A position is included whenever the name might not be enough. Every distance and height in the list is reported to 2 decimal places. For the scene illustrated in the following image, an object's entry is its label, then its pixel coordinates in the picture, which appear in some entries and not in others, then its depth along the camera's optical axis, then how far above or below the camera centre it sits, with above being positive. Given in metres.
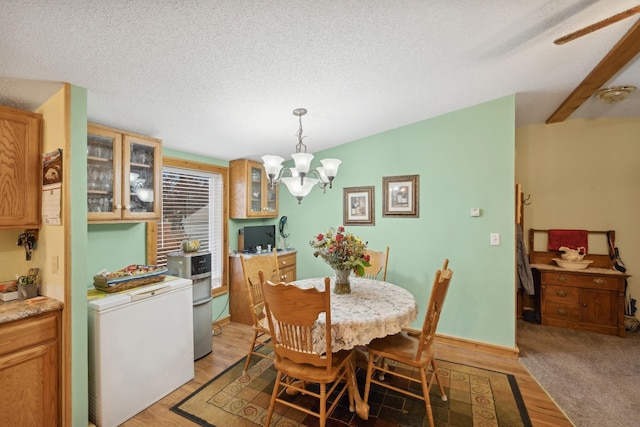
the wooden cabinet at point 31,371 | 1.57 -0.91
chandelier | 2.16 +0.32
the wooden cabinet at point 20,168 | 1.77 +0.29
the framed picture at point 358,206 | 3.70 +0.08
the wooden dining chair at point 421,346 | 1.85 -0.97
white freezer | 1.89 -0.99
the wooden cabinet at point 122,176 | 2.16 +0.30
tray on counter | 2.12 -0.51
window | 3.16 +0.01
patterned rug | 1.97 -1.44
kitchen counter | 1.56 -0.55
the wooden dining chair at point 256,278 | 2.50 -0.63
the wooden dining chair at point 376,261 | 3.06 -0.54
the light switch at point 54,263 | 1.80 -0.32
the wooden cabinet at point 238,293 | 3.63 -1.04
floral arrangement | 2.25 -0.32
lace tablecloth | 1.80 -0.69
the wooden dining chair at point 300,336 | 1.64 -0.77
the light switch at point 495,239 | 2.98 -0.29
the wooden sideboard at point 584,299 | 3.29 -1.05
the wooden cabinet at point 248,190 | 3.74 +0.30
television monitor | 3.84 -0.34
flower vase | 2.36 -0.59
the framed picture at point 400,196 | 3.41 +0.20
